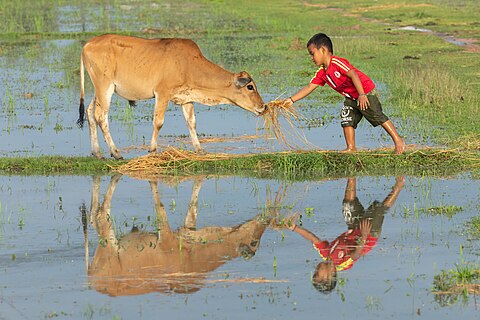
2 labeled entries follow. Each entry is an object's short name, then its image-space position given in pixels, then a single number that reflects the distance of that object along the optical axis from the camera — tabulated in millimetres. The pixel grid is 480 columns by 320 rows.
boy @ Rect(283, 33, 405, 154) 21469
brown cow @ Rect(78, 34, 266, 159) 23906
